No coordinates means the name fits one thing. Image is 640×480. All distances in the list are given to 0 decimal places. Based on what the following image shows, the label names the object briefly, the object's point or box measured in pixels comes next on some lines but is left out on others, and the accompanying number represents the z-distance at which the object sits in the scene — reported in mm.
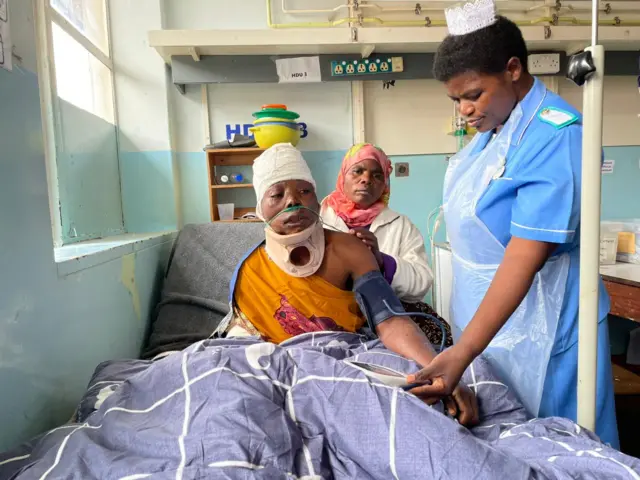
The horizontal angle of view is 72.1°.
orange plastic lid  2516
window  1714
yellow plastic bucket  2502
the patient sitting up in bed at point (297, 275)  1248
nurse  827
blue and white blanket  647
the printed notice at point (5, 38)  878
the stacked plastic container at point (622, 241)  2256
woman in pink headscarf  1718
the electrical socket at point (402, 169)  2984
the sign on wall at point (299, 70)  2646
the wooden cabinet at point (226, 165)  2680
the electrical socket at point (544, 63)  2713
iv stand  633
